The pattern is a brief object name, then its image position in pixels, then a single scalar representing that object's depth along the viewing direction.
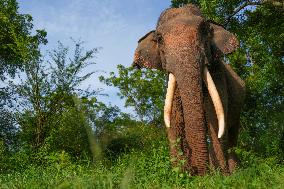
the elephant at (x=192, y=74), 7.37
